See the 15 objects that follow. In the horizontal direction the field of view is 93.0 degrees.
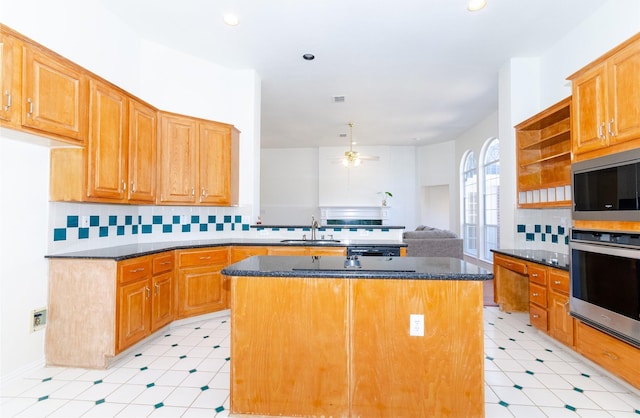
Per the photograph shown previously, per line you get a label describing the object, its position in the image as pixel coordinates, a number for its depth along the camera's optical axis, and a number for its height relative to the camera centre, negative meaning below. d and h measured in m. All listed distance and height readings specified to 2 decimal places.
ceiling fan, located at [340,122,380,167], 6.73 +1.32
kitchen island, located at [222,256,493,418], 1.72 -0.74
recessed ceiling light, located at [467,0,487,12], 2.84 +2.00
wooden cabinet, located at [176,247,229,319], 3.35 -0.77
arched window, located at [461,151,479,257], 7.31 +0.28
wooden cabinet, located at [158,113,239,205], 3.52 +0.65
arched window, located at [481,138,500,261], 6.45 +0.37
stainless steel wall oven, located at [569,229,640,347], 2.01 -0.48
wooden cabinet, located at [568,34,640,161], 2.09 +0.85
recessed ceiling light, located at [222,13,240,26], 3.10 +2.04
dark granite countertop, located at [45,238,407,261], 2.54 -0.34
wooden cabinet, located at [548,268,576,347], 2.63 -0.86
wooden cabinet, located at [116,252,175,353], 2.54 -0.77
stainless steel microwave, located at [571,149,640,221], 2.04 +0.20
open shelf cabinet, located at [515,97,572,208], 3.19 +0.66
